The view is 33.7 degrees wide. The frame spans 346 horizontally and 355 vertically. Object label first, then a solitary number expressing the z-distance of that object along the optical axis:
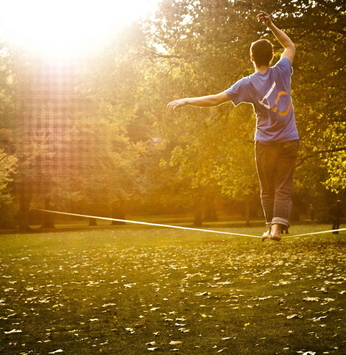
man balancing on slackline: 5.02
